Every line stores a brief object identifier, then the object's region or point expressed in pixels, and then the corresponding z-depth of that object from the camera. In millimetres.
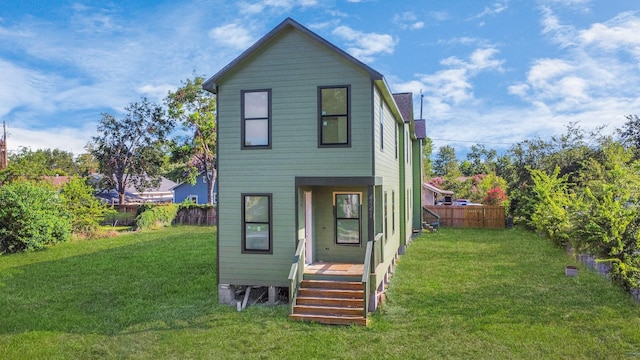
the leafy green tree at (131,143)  38125
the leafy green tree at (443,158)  73688
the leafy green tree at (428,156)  57562
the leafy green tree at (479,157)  69375
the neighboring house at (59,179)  47700
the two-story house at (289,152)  9469
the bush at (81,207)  22250
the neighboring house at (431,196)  32969
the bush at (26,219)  18422
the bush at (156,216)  27719
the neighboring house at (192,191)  45781
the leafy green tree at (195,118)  36469
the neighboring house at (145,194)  45241
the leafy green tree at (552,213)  15289
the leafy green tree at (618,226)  9887
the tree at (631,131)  24653
